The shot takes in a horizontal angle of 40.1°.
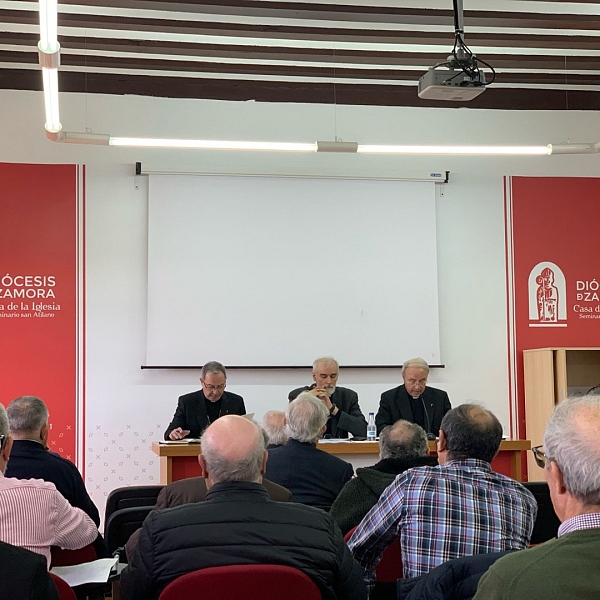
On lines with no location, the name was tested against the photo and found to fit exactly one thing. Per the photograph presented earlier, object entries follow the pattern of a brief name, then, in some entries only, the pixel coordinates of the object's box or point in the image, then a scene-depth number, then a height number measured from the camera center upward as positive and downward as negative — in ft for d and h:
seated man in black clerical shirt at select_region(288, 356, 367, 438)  20.68 -1.85
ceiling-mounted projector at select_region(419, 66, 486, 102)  16.83 +5.07
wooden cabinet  24.27 -1.55
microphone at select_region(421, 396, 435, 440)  21.63 -2.38
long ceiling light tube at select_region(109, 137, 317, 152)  20.81 +4.81
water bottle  20.13 -2.57
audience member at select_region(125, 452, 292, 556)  10.85 -2.13
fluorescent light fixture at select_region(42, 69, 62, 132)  17.13 +5.25
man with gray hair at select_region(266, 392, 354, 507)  12.47 -2.07
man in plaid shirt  8.56 -1.95
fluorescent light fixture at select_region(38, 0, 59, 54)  13.98 +5.48
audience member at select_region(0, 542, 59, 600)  5.89 -1.74
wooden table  17.92 -2.74
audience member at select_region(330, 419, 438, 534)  10.25 -1.81
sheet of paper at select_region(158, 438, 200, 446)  18.29 -2.48
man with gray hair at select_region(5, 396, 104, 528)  11.53 -1.76
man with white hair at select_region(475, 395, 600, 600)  4.66 -1.21
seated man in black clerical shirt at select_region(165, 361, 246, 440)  21.36 -1.94
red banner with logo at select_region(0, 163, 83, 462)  23.82 +1.27
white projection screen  24.53 +1.83
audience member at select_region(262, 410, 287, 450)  14.08 -1.74
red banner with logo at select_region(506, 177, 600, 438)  26.17 +1.99
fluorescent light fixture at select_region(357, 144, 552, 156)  21.85 +4.79
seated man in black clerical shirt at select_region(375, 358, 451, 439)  21.43 -1.94
